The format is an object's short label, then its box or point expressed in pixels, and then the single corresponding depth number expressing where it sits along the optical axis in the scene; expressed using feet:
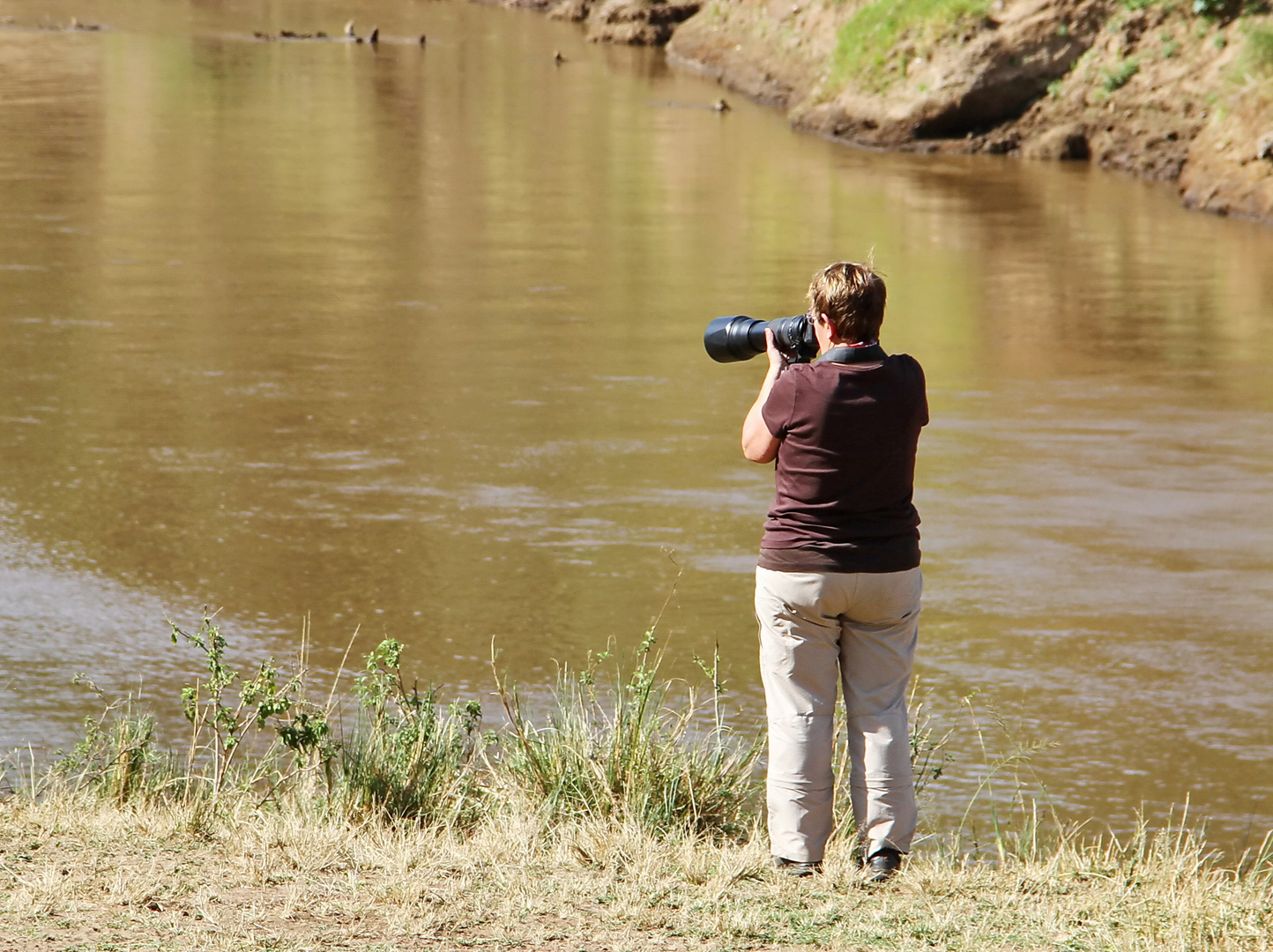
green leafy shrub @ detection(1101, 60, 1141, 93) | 148.36
